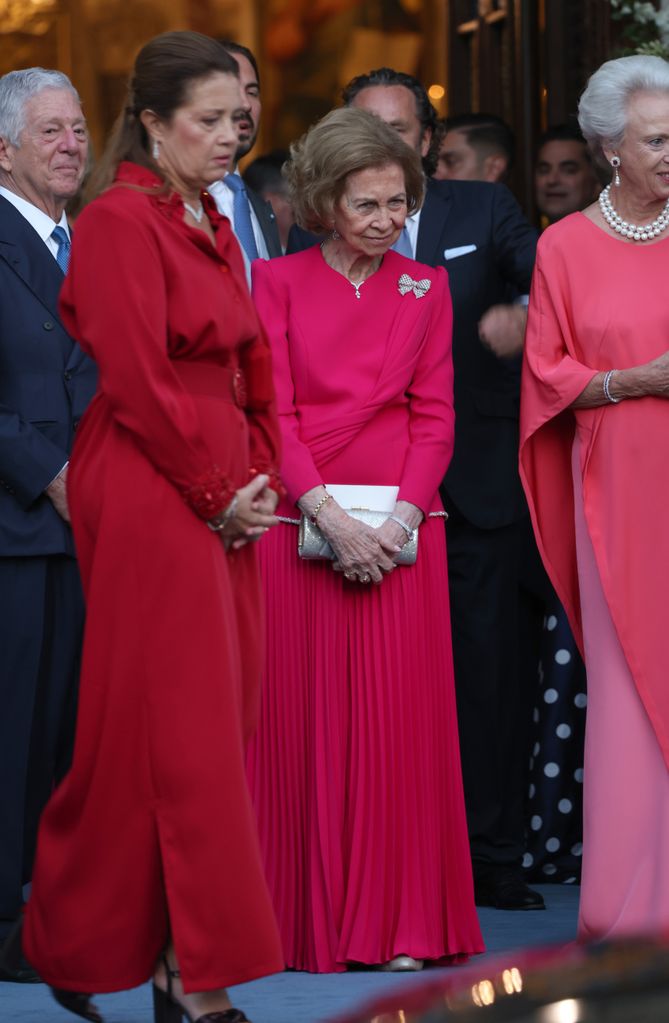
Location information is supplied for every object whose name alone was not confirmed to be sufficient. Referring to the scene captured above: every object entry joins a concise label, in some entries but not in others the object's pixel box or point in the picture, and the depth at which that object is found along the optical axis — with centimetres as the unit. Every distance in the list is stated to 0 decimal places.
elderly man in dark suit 931
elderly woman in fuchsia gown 930
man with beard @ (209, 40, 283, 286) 1092
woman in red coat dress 726
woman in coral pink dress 892
